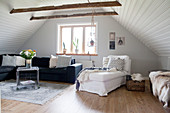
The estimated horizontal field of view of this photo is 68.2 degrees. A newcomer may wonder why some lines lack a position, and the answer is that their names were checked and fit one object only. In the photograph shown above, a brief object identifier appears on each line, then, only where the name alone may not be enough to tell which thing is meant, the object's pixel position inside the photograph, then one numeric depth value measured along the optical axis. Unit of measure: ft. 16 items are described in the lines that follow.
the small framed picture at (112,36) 16.70
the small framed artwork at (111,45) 16.70
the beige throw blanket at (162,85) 6.73
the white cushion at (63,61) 14.33
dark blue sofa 13.10
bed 9.86
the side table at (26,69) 10.98
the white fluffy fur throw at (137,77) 10.96
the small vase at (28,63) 11.72
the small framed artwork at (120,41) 16.34
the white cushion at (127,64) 13.19
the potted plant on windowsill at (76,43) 18.03
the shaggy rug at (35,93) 8.58
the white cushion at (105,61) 14.21
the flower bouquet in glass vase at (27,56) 11.68
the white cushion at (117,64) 12.70
